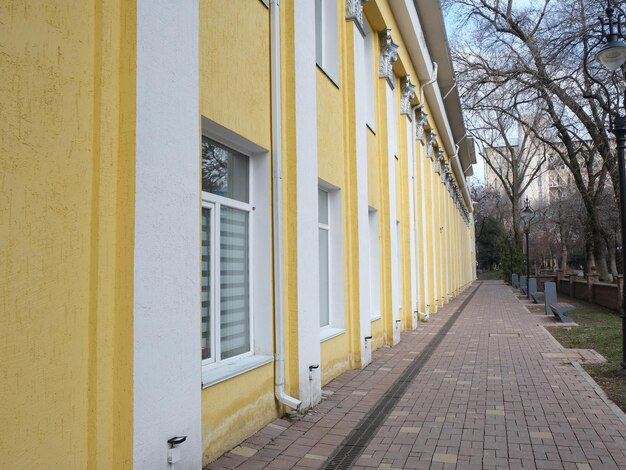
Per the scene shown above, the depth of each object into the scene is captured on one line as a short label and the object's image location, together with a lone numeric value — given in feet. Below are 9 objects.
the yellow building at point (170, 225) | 9.34
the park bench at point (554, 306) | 50.85
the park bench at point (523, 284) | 102.25
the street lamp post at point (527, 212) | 85.99
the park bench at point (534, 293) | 76.69
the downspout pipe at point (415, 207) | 52.00
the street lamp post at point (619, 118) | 26.23
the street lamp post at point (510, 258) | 157.89
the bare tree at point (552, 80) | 49.75
